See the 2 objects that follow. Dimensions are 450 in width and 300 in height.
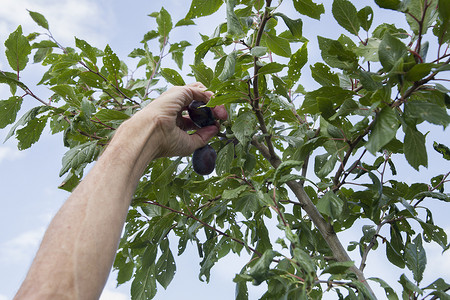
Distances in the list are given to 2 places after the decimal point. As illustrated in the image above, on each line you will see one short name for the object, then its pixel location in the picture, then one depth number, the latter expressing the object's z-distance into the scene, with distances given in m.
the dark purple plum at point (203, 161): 1.47
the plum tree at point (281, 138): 1.03
